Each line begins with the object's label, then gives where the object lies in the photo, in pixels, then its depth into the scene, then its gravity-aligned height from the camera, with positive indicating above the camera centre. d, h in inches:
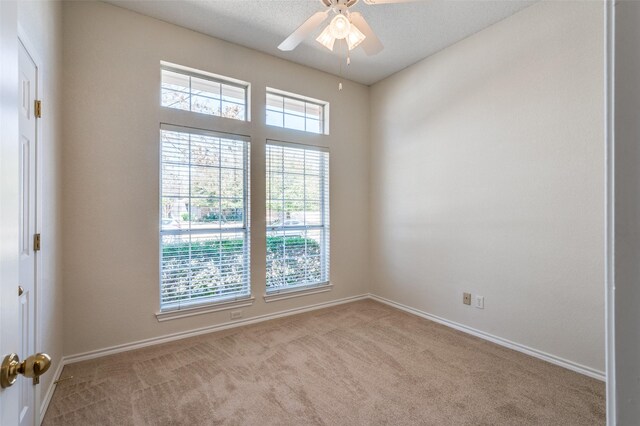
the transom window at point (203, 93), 116.8 +49.1
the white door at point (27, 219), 62.1 -0.7
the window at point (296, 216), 137.9 -1.0
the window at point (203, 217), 114.5 -1.0
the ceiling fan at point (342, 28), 77.7 +49.3
